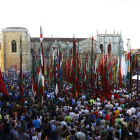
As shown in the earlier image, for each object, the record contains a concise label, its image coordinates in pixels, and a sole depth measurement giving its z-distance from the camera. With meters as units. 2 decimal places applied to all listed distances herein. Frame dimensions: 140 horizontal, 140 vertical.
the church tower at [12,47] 44.78
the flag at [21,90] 11.16
